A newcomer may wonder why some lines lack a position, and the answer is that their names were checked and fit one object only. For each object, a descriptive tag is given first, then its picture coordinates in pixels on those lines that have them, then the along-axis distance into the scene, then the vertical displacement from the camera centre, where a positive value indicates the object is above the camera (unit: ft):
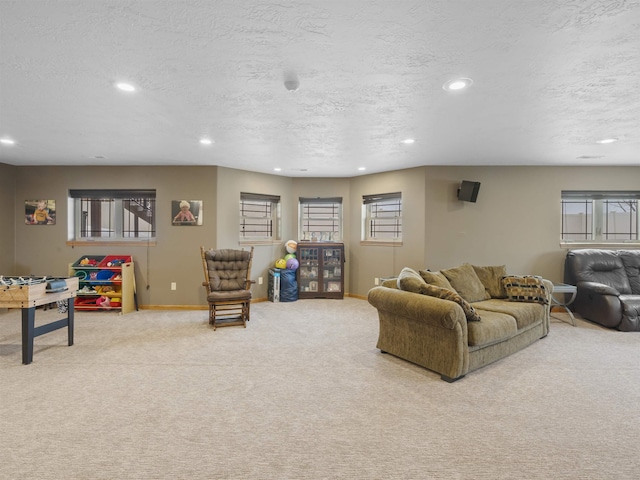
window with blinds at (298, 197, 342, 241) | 21.29 +1.40
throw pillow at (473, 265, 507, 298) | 13.74 -1.83
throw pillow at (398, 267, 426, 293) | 10.36 -1.50
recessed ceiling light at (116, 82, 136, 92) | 7.95 +4.02
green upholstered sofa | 8.97 -2.69
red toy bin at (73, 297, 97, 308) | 16.30 -3.39
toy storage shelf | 16.21 -2.40
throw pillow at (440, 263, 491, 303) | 12.89 -1.91
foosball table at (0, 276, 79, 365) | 9.85 -1.97
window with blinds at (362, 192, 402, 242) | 19.21 +1.42
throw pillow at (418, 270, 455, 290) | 12.00 -1.60
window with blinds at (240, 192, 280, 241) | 19.44 +1.46
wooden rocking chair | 14.19 -2.21
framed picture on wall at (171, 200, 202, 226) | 17.38 +1.53
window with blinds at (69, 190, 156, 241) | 17.69 +1.42
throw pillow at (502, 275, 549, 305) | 12.59 -2.12
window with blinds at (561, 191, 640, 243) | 17.53 +1.14
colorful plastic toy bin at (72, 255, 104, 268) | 16.47 -1.20
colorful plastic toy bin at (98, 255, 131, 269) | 16.38 -1.19
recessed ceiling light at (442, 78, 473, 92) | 7.59 +3.93
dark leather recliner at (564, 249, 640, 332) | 14.07 -2.08
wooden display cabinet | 20.17 -2.06
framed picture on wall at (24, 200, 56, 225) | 17.44 +1.54
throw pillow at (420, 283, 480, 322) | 9.34 -1.83
